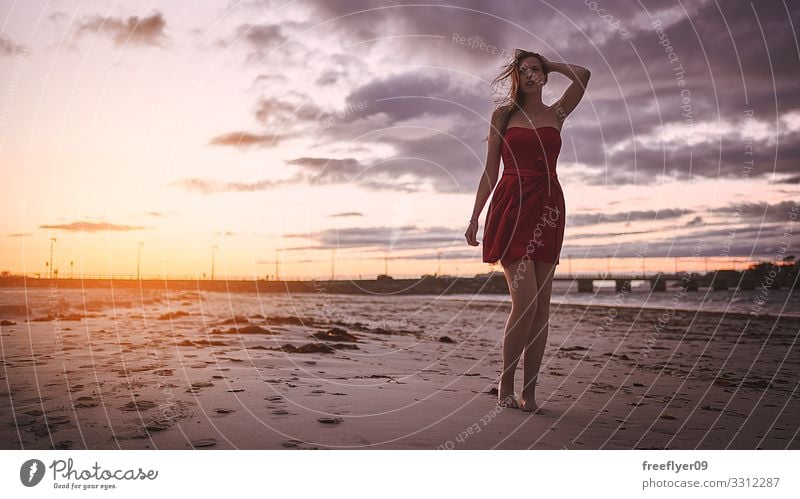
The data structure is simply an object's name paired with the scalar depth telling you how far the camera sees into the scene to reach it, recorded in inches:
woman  149.2
